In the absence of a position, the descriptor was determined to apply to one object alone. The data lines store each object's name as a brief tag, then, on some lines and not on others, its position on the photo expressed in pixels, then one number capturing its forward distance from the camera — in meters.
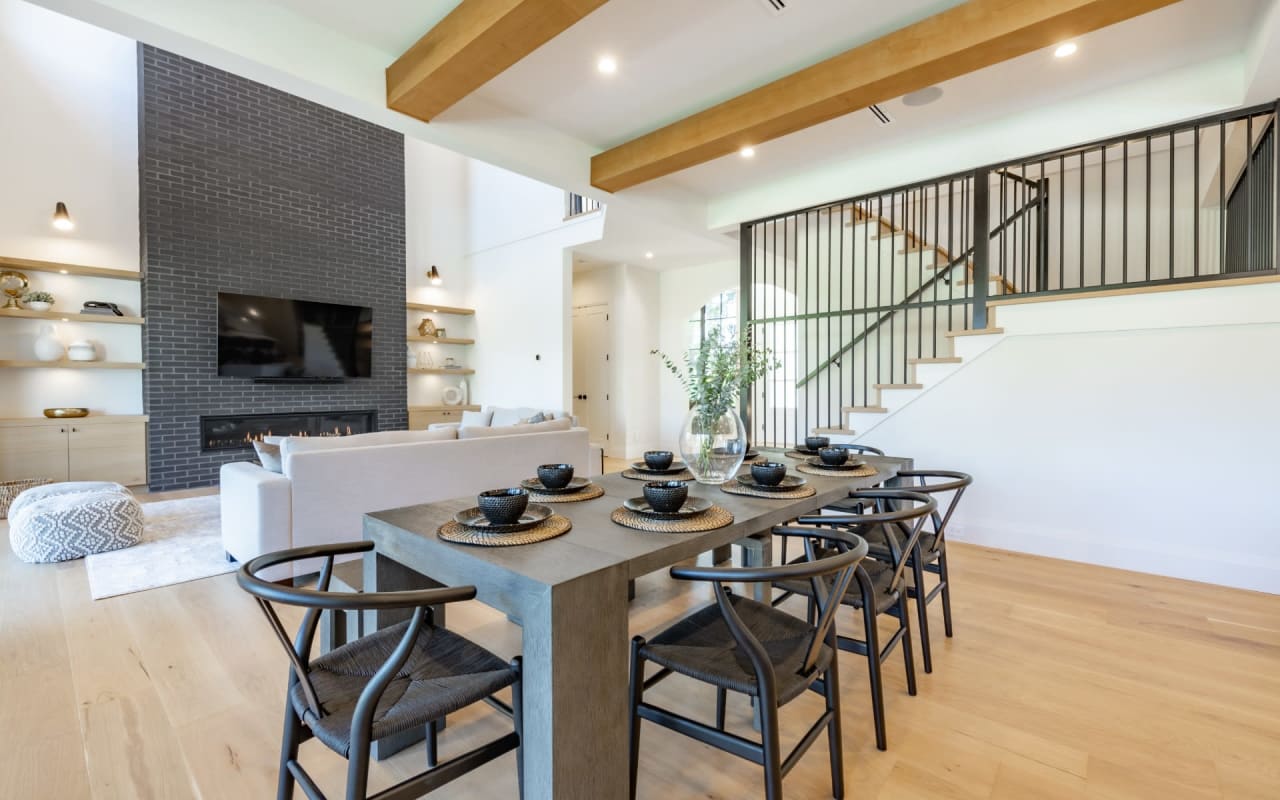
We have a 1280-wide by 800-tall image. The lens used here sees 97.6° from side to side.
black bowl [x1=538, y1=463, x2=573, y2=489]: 1.87
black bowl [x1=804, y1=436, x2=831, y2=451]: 2.88
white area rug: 2.91
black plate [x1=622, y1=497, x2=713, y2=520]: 1.51
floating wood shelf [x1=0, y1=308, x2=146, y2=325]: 4.76
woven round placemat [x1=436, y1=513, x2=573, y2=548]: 1.31
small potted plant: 4.88
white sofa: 2.89
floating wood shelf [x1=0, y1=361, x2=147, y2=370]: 4.79
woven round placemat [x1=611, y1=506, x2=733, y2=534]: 1.42
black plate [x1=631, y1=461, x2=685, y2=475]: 2.30
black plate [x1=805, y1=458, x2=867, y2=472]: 2.38
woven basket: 4.22
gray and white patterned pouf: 3.16
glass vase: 1.98
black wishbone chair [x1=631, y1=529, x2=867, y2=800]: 1.17
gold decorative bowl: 4.84
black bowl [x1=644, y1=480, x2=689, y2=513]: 1.50
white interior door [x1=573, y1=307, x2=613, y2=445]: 7.82
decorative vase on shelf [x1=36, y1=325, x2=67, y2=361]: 4.89
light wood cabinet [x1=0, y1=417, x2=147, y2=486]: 4.66
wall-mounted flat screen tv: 5.78
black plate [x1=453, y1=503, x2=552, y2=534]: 1.38
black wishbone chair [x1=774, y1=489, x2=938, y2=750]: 1.63
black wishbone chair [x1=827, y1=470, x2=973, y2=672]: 2.06
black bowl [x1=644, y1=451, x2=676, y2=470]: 2.30
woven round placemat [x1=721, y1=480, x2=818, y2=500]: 1.83
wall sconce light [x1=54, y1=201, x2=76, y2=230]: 5.00
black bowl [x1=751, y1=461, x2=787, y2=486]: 1.92
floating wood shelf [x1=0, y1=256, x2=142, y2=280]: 4.83
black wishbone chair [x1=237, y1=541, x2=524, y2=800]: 1.00
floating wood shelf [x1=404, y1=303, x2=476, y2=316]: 7.50
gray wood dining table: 1.06
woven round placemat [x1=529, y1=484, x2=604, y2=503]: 1.79
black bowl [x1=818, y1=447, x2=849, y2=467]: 2.38
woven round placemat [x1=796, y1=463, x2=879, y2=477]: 2.27
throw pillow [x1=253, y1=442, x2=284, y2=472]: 3.11
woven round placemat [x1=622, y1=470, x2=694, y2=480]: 2.24
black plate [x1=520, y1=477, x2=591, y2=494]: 1.88
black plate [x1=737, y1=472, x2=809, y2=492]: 1.94
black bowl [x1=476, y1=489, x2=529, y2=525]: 1.38
